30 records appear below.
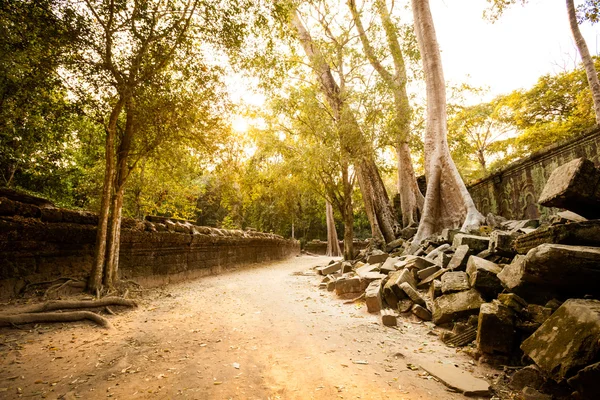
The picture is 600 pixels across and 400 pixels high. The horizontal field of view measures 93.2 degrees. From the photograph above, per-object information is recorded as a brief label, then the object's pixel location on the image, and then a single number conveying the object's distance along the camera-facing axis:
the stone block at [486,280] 3.09
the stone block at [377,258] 6.74
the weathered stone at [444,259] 4.52
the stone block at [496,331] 2.42
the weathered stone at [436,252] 5.17
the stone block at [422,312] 3.65
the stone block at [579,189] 2.52
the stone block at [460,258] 3.97
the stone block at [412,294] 3.85
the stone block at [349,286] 5.18
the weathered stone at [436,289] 3.85
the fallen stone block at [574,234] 2.47
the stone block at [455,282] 3.46
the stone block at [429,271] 4.56
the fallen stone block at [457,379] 2.02
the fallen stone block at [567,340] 1.73
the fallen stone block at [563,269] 2.18
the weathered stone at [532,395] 1.89
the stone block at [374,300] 4.12
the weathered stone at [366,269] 5.87
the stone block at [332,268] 7.91
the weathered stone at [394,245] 8.47
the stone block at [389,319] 3.57
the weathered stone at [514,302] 2.57
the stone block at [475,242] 4.13
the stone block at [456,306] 3.15
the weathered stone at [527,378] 2.02
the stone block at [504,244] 3.50
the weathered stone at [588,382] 1.60
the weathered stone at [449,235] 5.75
